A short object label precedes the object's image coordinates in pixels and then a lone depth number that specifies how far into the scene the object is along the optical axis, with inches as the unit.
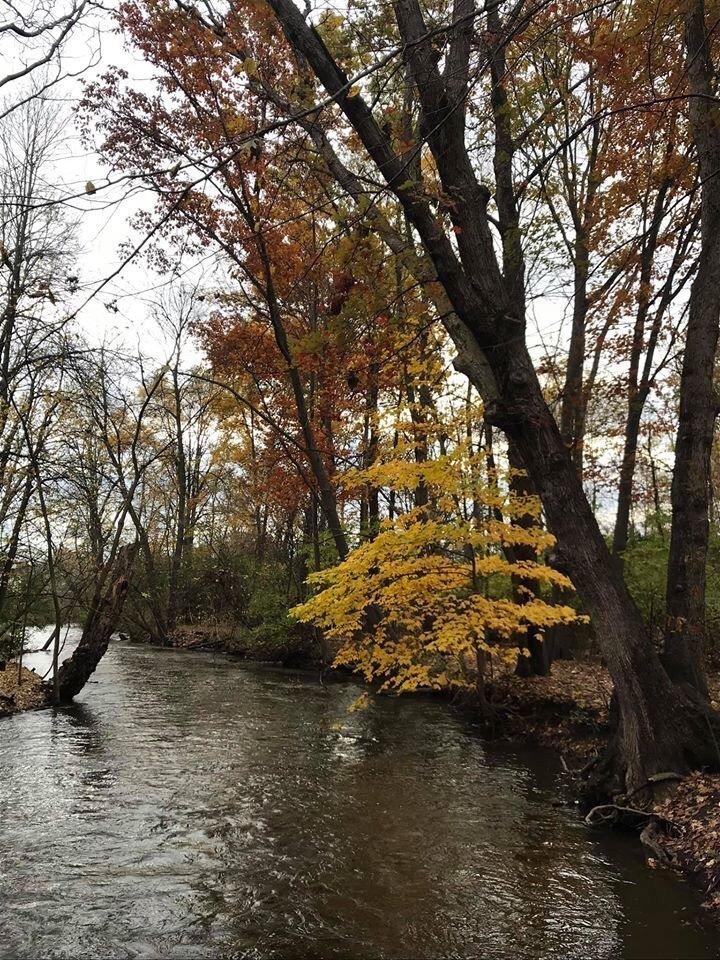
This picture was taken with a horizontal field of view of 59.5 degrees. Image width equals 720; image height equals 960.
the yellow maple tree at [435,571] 326.6
